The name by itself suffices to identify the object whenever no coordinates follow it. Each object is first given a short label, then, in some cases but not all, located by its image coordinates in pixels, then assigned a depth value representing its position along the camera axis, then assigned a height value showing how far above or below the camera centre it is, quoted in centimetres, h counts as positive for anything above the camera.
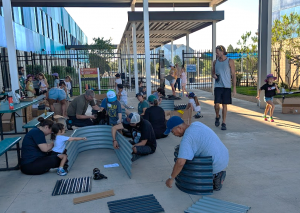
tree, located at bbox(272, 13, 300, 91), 1596 +193
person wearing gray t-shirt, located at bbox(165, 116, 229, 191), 334 -97
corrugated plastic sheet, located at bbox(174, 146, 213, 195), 361 -145
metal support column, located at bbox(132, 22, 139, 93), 1455 +91
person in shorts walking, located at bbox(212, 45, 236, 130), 736 -25
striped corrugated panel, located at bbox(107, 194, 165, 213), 341 -174
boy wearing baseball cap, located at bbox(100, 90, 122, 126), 611 -83
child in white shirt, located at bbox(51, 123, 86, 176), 470 -121
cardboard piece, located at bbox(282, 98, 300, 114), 945 -137
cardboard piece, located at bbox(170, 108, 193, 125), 794 -126
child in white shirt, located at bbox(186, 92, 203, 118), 855 -105
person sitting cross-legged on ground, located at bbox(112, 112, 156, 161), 525 -128
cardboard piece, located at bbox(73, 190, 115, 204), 371 -173
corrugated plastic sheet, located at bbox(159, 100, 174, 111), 871 -107
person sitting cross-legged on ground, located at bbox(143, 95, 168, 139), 642 -107
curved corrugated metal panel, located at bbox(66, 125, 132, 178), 519 -148
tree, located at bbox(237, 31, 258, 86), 2075 +153
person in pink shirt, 1556 -46
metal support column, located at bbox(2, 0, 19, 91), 779 +93
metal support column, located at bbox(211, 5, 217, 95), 1555 +210
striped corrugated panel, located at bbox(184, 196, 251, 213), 329 -171
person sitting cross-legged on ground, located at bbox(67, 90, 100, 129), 716 -96
